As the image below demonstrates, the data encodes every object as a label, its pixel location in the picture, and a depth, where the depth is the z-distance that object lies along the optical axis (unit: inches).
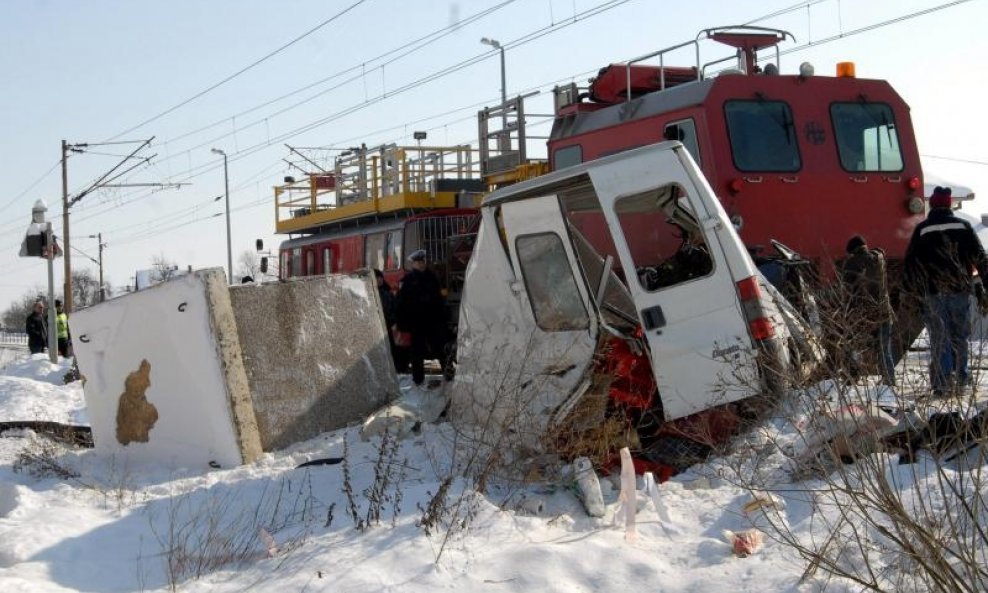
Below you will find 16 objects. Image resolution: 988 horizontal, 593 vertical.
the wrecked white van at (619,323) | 299.1
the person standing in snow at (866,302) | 238.8
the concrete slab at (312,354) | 381.4
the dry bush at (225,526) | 251.6
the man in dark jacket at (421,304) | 463.5
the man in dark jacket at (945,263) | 331.0
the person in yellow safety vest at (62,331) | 1031.6
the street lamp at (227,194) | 1807.5
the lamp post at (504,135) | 578.6
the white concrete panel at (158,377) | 363.9
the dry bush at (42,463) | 363.6
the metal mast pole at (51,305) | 902.4
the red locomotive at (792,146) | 431.8
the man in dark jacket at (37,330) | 1061.1
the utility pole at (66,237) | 1183.1
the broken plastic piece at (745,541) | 243.3
